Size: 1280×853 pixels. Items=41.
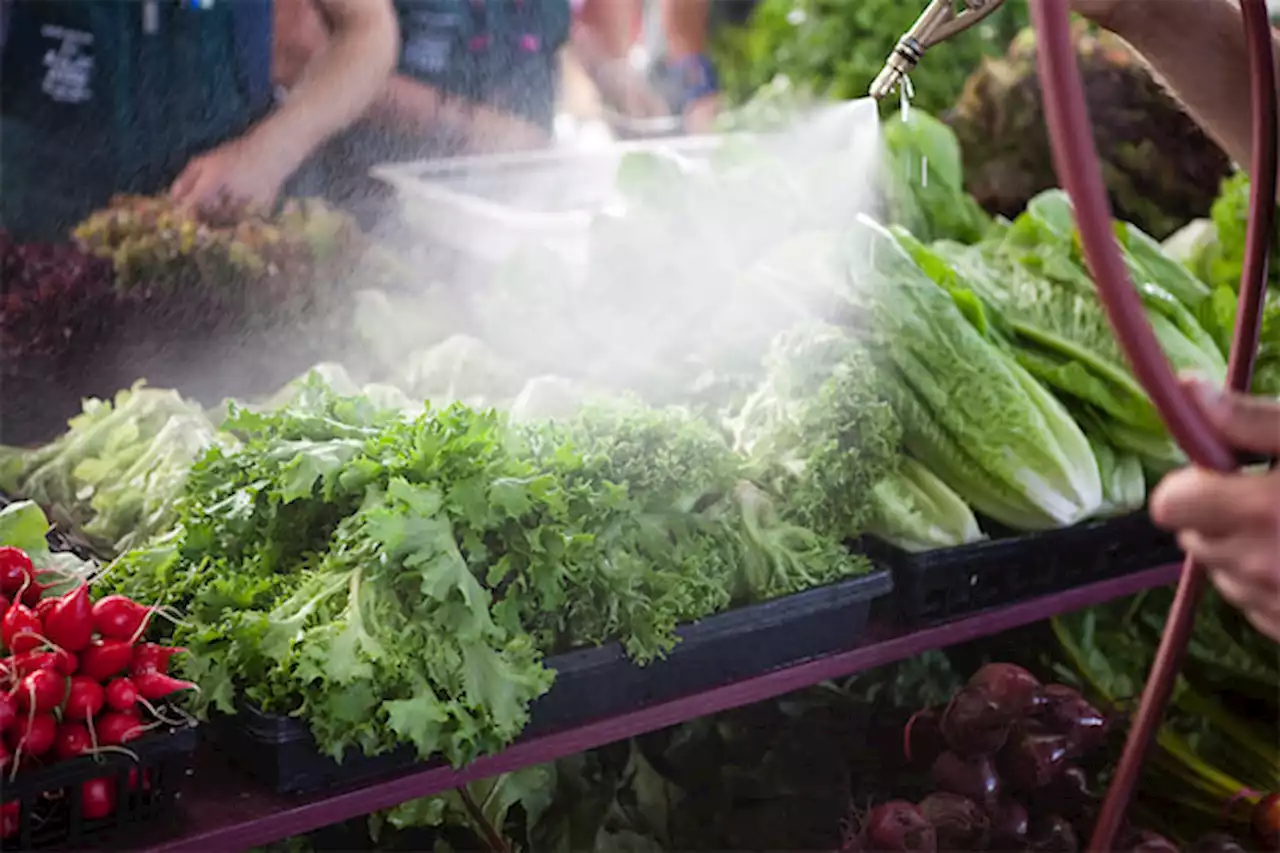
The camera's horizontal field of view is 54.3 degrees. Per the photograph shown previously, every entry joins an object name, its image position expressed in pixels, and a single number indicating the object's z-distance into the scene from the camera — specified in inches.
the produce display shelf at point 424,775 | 48.6
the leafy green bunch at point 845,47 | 148.9
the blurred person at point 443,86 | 92.0
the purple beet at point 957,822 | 70.3
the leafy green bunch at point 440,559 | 49.8
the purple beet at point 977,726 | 72.9
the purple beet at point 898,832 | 68.4
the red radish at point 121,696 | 47.2
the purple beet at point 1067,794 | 73.4
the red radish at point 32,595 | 52.2
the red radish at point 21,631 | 47.9
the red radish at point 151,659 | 49.6
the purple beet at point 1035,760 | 72.7
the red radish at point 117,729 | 46.4
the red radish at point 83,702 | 46.4
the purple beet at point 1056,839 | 72.3
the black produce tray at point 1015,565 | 68.4
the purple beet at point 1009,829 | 72.5
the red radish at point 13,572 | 52.3
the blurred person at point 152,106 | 83.7
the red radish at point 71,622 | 48.3
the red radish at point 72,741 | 45.8
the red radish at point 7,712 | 44.7
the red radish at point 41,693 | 45.1
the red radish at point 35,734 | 44.8
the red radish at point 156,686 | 48.6
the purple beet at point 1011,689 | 74.2
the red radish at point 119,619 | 49.8
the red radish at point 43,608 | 49.1
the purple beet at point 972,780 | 72.5
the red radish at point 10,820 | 44.3
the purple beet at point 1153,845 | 72.3
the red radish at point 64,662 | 47.4
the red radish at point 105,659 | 48.6
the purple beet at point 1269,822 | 79.0
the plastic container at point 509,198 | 96.2
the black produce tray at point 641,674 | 50.1
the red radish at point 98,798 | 45.9
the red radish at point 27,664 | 46.5
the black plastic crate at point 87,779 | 44.5
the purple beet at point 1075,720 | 74.3
